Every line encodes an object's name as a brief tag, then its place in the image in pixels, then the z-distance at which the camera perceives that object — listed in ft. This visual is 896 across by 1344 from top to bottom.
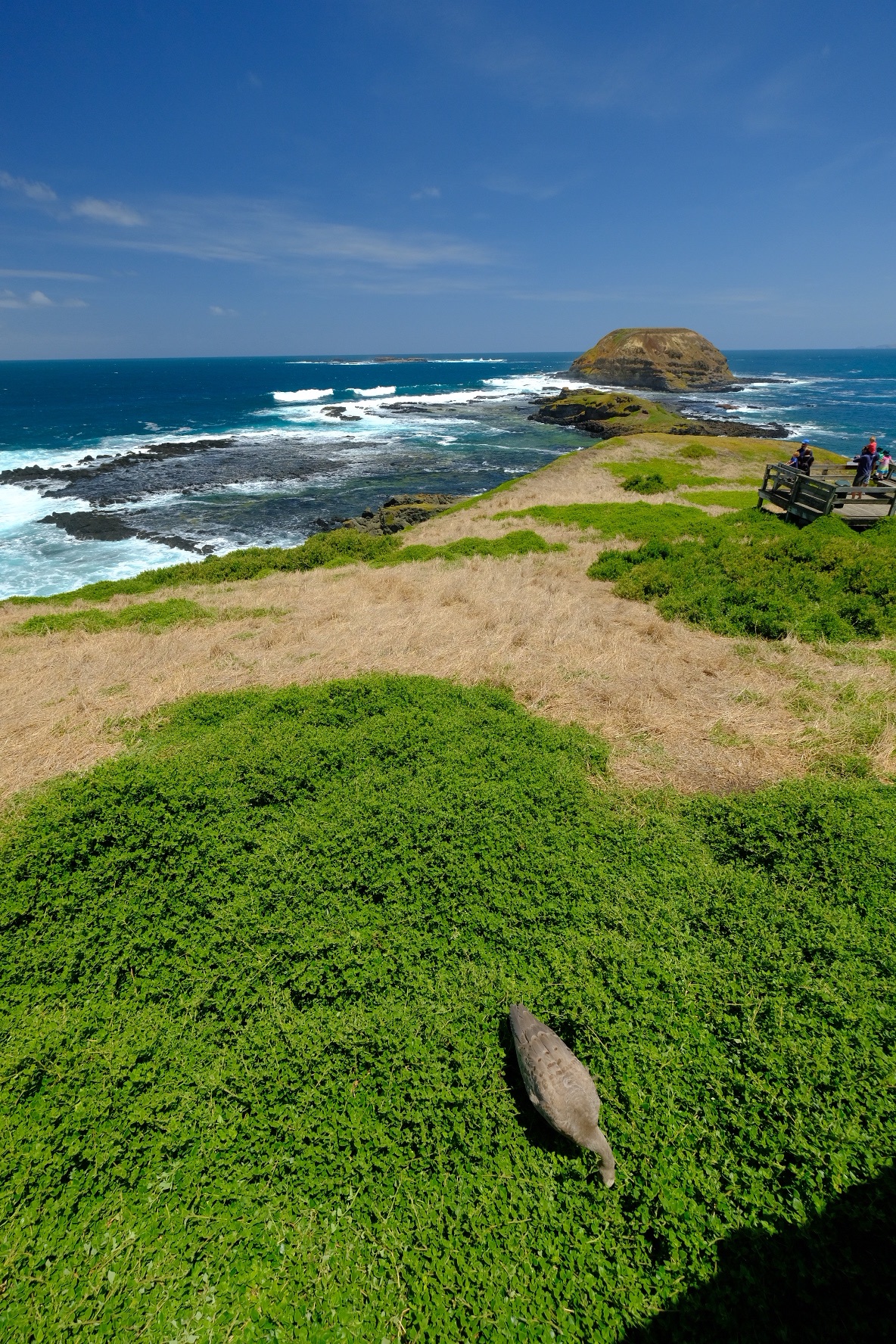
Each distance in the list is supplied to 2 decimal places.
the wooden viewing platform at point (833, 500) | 58.59
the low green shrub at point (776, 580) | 41.70
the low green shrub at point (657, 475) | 102.94
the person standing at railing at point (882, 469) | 64.06
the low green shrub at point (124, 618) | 50.03
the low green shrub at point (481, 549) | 68.64
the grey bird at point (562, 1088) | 14.70
